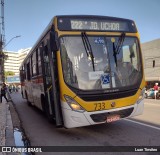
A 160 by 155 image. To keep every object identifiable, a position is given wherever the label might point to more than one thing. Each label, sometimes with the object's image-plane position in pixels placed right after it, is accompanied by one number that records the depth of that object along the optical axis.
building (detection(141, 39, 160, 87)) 19.88
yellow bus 4.35
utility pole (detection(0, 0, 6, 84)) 13.61
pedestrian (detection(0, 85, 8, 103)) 13.29
